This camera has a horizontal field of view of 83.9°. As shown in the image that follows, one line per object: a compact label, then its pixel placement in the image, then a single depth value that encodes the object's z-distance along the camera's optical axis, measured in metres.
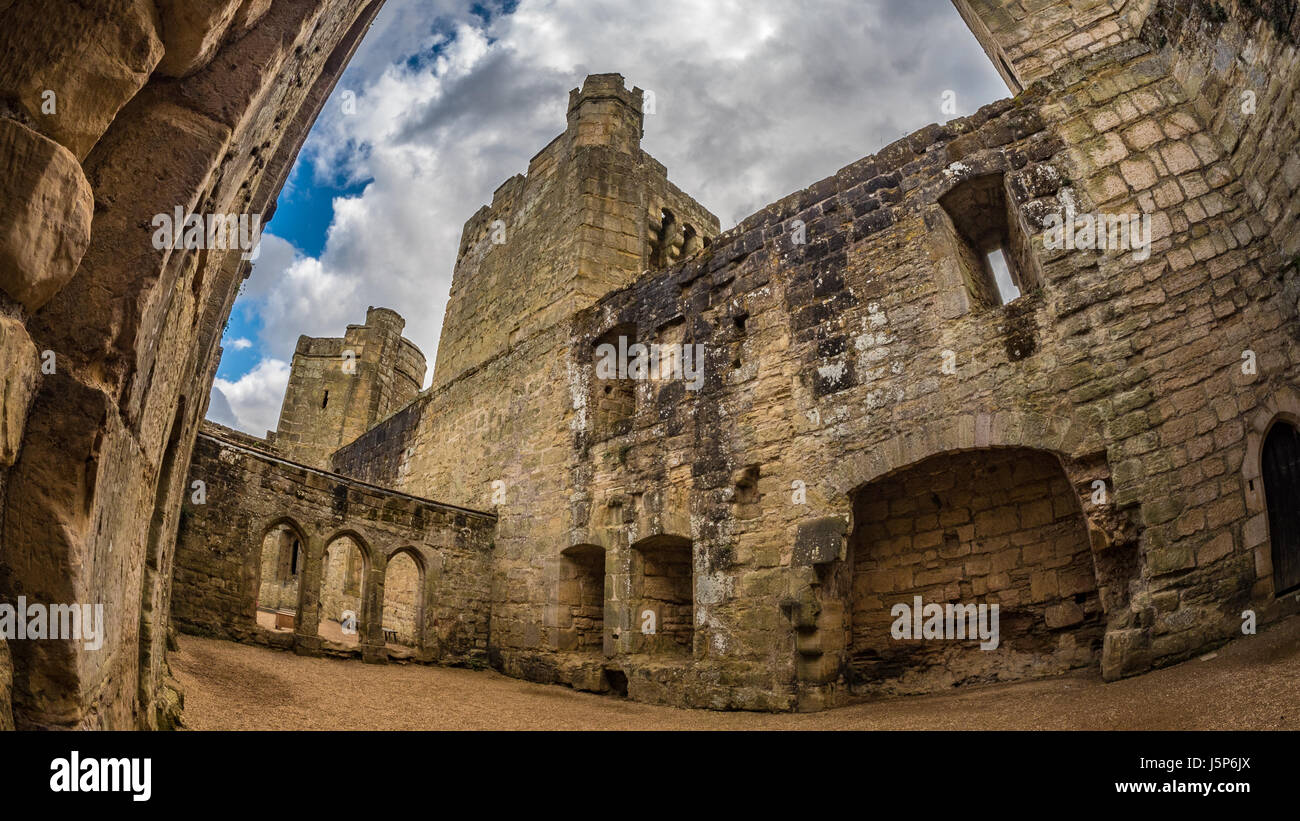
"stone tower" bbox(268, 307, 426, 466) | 20.55
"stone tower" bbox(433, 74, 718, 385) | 12.23
